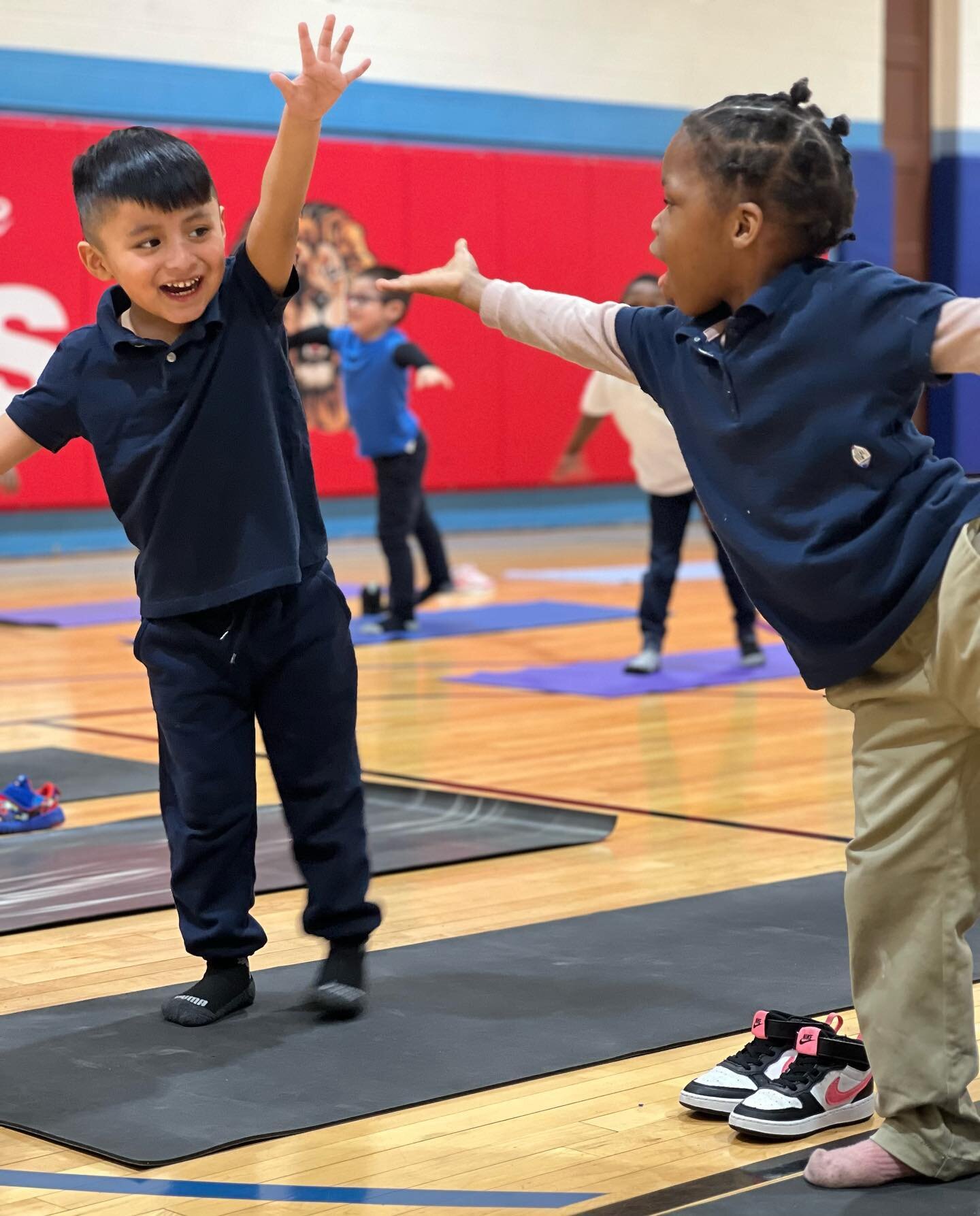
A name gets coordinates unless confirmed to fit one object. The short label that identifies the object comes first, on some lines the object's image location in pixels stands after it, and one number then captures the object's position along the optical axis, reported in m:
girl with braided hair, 1.90
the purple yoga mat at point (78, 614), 7.58
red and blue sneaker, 3.79
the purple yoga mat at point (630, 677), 5.82
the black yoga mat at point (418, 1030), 2.14
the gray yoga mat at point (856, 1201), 1.84
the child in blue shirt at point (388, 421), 7.17
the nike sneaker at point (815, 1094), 2.08
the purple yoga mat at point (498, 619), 7.34
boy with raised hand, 2.47
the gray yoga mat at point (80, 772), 4.22
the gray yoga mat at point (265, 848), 3.22
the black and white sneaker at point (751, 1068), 2.13
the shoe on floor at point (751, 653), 6.24
